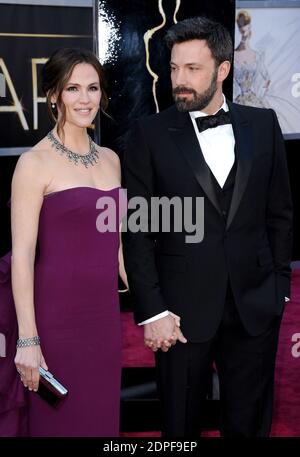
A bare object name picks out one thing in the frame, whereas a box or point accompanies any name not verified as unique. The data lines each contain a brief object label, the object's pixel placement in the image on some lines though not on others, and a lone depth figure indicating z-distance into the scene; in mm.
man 2447
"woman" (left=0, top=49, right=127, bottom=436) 2447
